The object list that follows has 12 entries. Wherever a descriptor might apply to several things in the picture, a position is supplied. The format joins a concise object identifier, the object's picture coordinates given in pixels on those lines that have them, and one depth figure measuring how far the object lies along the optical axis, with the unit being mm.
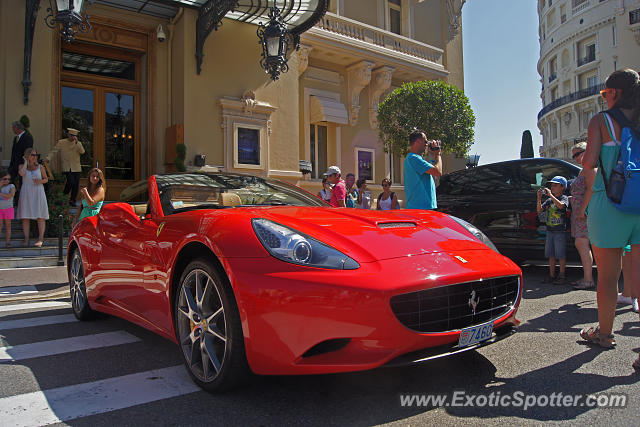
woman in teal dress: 3023
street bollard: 7895
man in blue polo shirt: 5055
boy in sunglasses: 6195
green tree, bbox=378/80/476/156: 15117
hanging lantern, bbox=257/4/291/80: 10727
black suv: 6824
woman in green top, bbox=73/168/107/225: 6615
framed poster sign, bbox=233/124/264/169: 13102
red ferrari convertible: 2170
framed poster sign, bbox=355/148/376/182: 17891
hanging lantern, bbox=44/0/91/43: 8047
